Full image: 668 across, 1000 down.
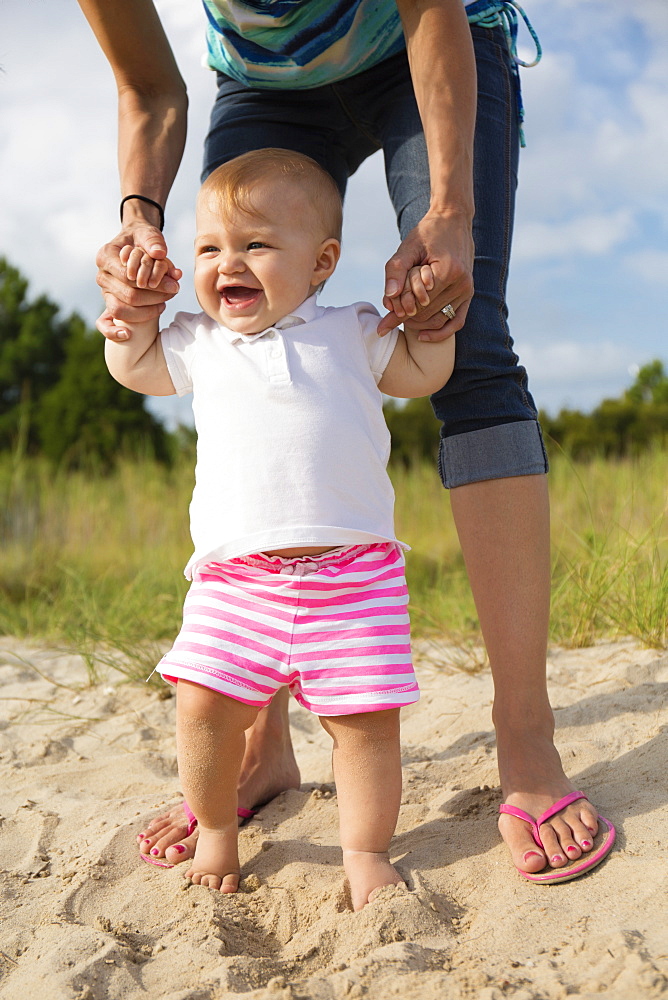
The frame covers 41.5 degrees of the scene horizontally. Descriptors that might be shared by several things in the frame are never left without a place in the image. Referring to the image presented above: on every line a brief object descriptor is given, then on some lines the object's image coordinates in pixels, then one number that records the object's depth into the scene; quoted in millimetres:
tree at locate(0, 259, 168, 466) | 11805
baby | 1641
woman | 1752
